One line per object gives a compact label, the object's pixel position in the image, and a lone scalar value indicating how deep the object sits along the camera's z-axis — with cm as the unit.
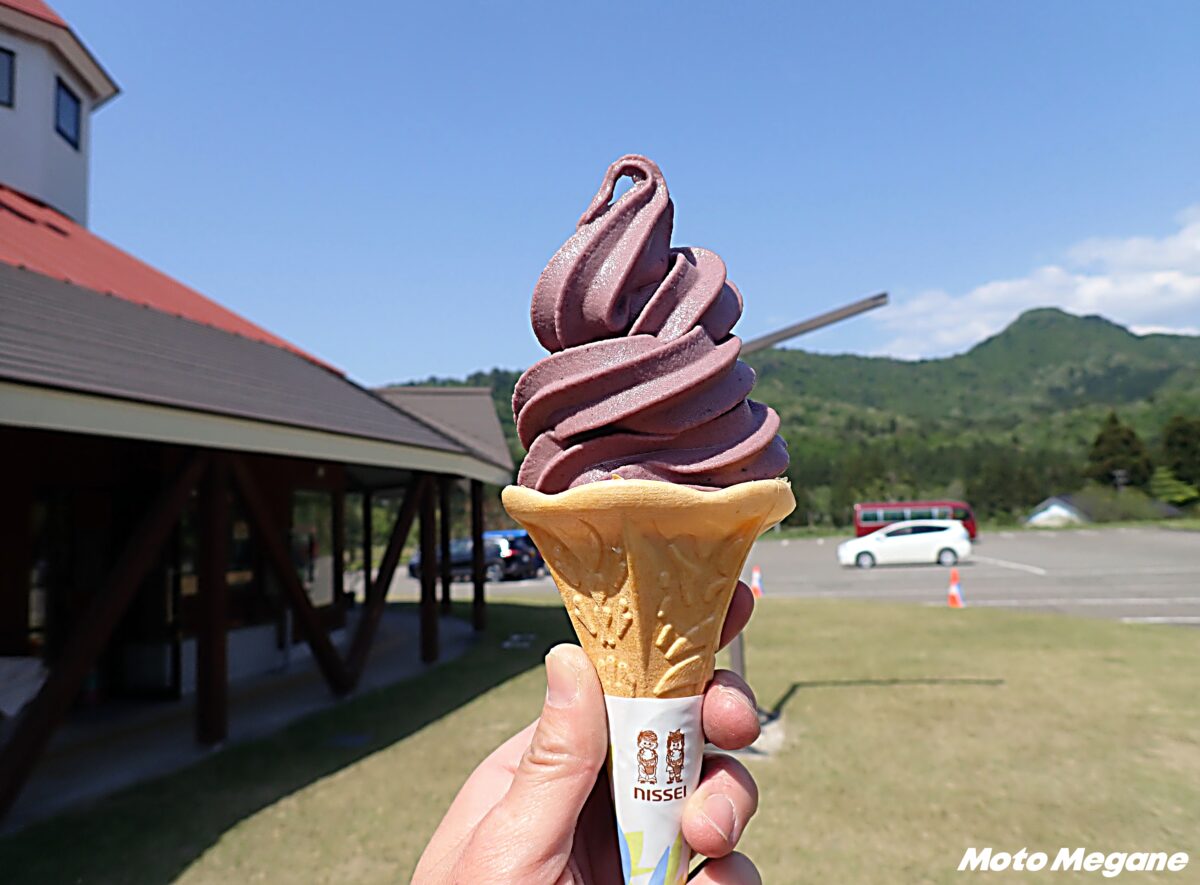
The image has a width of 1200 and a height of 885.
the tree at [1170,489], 5493
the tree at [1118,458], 5994
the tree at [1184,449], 5631
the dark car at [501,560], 2716
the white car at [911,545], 2744
